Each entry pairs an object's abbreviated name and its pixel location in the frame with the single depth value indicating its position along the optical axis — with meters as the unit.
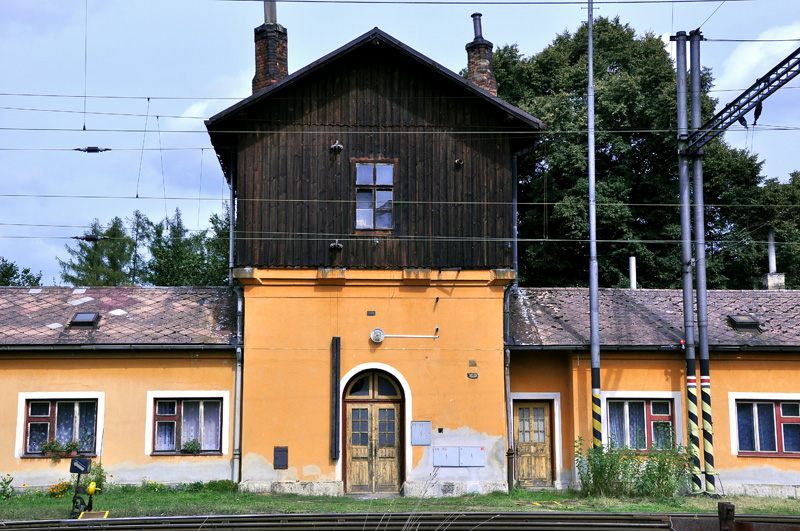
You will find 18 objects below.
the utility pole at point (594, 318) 17.72
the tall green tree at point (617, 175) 29.73
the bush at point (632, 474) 16.72
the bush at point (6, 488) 16.94
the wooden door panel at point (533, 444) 19.03
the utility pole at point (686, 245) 17.66
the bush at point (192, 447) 17.86
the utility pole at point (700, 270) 17.31
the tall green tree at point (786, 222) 28.98
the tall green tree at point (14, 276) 38.97
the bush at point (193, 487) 17.43
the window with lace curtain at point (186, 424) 18.08
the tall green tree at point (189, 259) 38.75
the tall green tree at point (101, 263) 45.06
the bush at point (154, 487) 17.42
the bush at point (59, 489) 16.91
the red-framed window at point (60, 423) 17.84
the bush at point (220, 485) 17.44
